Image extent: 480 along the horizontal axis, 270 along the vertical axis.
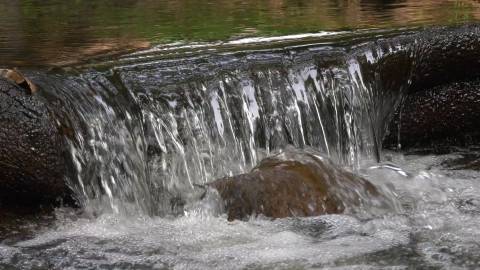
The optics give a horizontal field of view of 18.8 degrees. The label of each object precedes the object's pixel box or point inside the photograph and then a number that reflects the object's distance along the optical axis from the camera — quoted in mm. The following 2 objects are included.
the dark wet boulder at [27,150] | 7662
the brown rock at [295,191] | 7894
